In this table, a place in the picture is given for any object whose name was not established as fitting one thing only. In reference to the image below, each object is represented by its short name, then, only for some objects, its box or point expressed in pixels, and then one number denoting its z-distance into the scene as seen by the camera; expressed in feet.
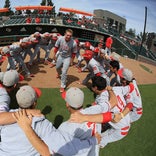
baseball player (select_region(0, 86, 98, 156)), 5.59
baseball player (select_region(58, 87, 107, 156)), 6.16
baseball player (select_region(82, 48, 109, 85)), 17.35
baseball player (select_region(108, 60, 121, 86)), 14.09
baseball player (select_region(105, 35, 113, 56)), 26.31
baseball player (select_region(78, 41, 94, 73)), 23.62
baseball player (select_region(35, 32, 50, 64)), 24.84
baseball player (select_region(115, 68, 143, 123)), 10.70
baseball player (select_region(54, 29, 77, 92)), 18.11
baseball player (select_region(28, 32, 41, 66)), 24.03
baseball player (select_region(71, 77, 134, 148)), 9.59
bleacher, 54.23
